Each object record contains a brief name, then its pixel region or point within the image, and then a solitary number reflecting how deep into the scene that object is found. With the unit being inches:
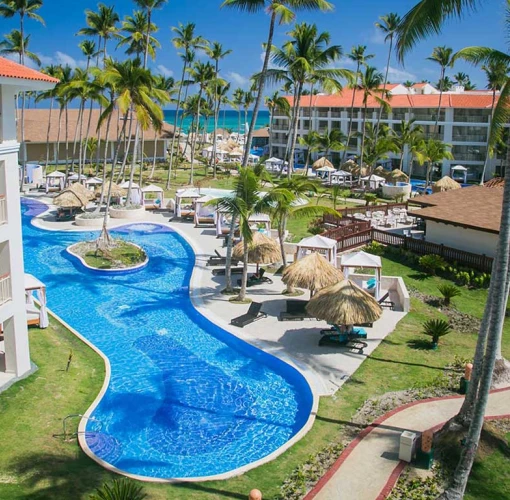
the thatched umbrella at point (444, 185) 1929.1
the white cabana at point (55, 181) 1939.1
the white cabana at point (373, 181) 2179.0
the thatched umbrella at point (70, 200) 1546.5
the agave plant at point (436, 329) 766.5
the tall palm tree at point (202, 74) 2178.9
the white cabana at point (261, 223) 1258.0
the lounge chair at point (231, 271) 1090.1
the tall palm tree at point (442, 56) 2315.5
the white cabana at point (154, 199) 1689.2
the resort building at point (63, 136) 2511.1
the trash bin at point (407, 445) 503.5
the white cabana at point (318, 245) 1009.5
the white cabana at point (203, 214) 1510.8
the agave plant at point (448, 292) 931.3
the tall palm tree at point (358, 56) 2353.6
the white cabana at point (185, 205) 1563.7
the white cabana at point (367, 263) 929.5
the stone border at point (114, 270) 1122.7
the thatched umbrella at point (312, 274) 858.1
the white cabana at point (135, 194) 1757.5
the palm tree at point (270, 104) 2788.4
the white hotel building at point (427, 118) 2591.0
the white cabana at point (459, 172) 2413.9
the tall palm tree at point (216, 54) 2113.7
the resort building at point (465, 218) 1131.3
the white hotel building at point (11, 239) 624.4
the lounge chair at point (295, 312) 854.8
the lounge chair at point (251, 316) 837.8
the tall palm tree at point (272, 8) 979.9
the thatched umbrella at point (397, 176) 2170.3
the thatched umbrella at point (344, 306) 721.6
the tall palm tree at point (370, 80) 2169.0
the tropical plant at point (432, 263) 1102.4
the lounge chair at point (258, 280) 1038.1
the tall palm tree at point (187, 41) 1982.0
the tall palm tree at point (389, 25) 2267.5
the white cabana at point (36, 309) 796.0
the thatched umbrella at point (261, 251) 1005.2
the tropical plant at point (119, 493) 405.7
